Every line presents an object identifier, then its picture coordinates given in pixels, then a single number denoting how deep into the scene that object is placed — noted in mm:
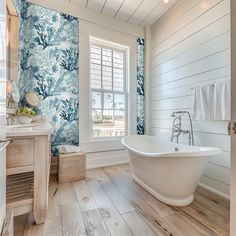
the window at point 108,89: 2994
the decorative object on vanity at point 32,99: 2328
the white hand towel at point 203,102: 1976
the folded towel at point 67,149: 2349
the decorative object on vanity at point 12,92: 1763
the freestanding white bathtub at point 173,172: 1514
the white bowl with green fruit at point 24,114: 1942
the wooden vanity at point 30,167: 1207
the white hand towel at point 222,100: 1756
